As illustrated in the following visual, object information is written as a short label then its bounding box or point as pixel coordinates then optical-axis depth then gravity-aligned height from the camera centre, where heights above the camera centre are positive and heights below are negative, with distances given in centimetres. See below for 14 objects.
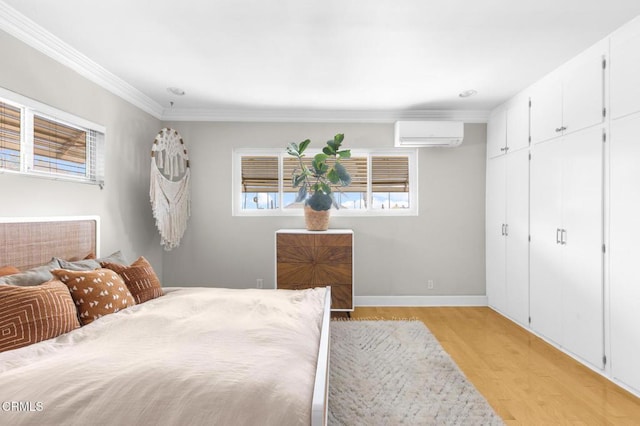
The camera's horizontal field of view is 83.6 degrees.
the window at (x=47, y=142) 241 +55
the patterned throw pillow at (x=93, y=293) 213 -49
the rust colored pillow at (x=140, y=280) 257 -49
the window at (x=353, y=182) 477 +43
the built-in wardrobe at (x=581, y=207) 243 +7
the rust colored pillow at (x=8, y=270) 211 -35
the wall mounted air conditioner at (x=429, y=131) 436 +102
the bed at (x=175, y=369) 119 -62
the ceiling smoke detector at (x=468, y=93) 382 +132
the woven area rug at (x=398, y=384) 210 -118
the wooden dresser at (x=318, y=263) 408 -56
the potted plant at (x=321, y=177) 431 +43
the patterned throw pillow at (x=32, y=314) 172 -52
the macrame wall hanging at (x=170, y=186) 381 +31
